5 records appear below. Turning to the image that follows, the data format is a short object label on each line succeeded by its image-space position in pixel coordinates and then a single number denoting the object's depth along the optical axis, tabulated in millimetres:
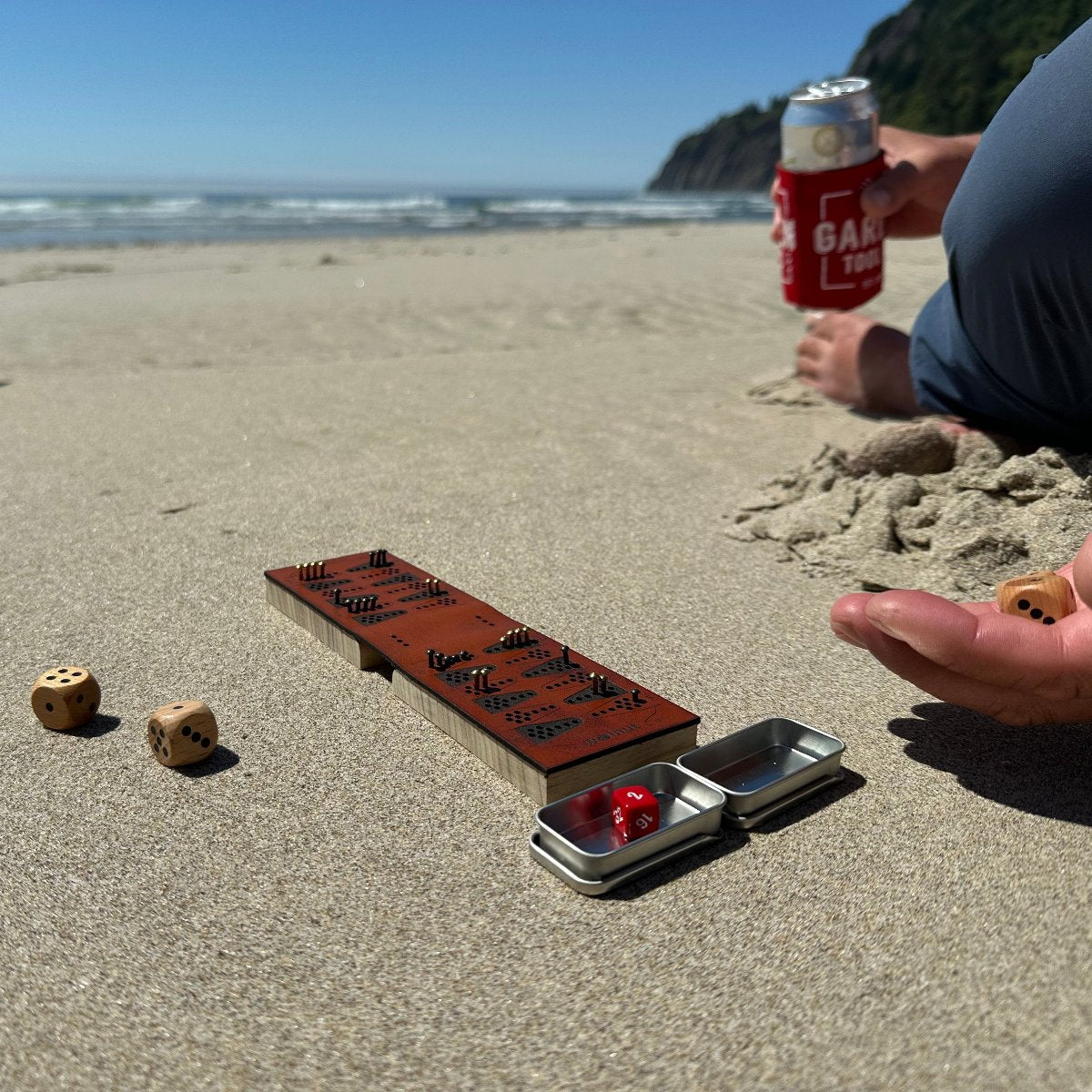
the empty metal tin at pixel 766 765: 473
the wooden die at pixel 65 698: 548
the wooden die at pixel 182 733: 515
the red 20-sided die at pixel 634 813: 447
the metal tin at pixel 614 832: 434
